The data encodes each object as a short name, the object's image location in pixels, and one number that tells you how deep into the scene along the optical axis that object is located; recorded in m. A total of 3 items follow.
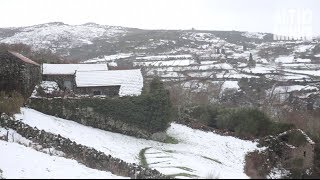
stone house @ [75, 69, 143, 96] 40.81
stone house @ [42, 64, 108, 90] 43.03
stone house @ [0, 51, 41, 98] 33.91
